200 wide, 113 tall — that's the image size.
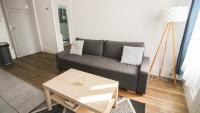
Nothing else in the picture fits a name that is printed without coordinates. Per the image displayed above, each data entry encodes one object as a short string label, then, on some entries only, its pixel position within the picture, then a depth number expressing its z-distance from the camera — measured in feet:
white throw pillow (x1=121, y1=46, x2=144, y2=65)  7.32
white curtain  5.41
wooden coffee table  4.14
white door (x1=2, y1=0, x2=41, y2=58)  11.71
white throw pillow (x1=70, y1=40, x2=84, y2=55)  9.24
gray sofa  6.35
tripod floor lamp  6.21
